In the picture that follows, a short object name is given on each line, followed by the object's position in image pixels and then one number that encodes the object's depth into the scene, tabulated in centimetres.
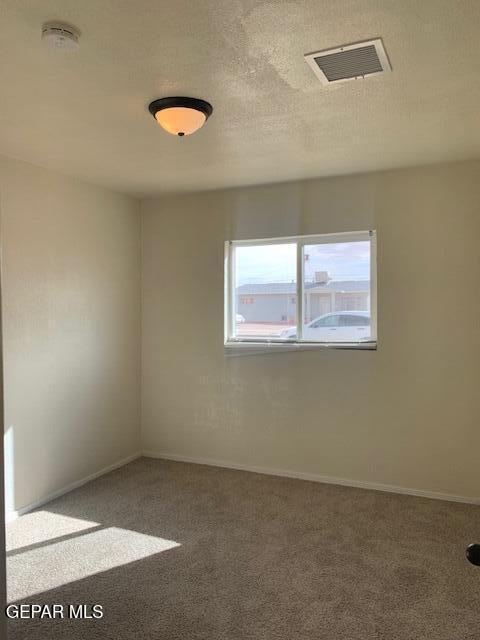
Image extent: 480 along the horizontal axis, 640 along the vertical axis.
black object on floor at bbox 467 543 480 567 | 143
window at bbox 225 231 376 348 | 377
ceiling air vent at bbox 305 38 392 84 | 186
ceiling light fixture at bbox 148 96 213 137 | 228
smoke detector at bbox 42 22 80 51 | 171
